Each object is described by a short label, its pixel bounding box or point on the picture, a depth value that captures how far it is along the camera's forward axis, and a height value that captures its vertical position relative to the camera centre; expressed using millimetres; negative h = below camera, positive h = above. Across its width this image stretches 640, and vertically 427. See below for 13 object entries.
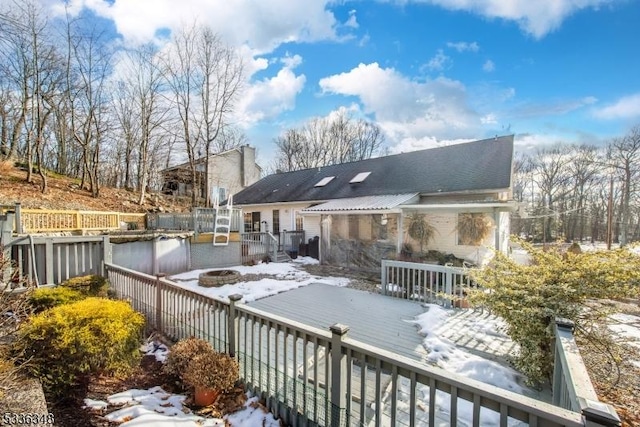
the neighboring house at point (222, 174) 23281 +2828
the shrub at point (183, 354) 3273 -1770
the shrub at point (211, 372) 2980 -1809
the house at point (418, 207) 10414 -56
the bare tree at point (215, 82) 17031 +7815
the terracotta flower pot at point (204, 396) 3010 -2063
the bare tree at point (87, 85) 16203 +7406
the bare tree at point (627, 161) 23422 +3779
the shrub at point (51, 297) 4535 -1508
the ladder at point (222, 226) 11305 -816
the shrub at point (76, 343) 3004 -1555
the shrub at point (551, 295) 3055 -1047
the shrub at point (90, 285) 5321 -1512
